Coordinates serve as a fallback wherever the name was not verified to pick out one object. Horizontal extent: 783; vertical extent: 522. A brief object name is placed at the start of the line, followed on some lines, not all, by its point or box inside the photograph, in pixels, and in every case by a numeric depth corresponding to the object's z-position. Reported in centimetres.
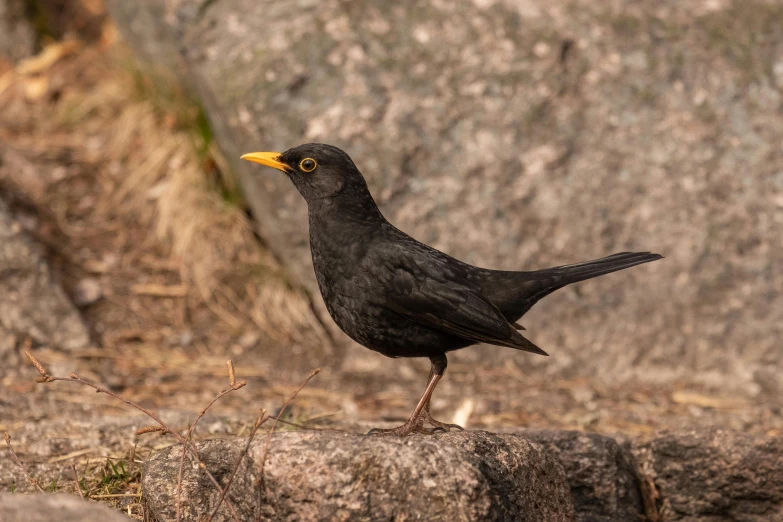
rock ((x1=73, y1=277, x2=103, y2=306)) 1407
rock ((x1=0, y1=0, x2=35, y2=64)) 1797
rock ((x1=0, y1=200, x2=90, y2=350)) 1281
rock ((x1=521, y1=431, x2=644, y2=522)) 859
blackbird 820
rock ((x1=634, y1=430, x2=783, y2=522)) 857
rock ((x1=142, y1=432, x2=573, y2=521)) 613
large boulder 1280
